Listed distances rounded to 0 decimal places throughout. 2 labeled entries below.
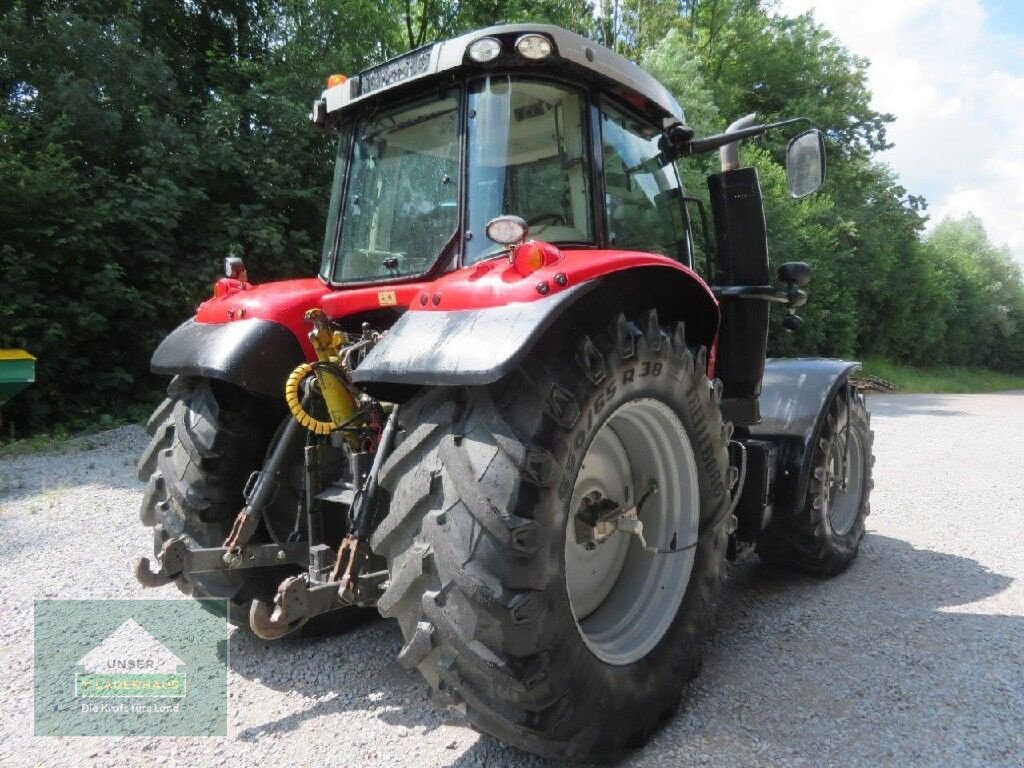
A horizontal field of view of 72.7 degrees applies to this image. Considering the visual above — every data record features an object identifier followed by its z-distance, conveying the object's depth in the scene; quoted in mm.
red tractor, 1667
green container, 6629
